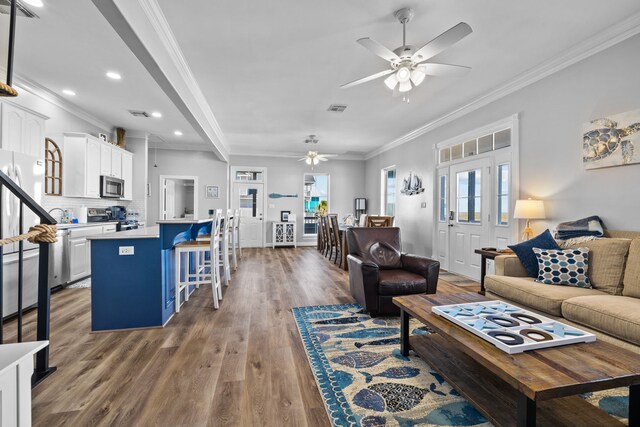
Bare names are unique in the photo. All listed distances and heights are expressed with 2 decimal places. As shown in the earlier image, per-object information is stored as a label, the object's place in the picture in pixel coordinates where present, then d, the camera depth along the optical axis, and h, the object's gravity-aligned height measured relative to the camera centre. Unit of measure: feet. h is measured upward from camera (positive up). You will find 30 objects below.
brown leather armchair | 9.93 -2.05
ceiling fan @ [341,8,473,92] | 7.75 +4.41
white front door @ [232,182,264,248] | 28.27 -0.11
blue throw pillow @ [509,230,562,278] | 9.79 -1.10
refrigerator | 9.89 -0.55
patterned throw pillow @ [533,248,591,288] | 8.75 -1.53
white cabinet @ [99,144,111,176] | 17.50 +3.09
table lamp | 11.22 +0.25
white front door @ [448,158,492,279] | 14.82 +0.06
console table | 27.99 -1.87
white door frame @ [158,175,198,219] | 24.73 +1.81
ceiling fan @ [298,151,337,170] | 22.72 +4.31
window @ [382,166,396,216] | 25.67 +2.08
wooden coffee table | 3.92 -2.20
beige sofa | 6.43 -2.07
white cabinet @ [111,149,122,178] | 18.70 +3.09
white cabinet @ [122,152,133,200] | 20.06 +2.59
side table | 11.79 -1.60
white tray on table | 4.84 -2.04
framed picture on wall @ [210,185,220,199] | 26.24 +1.81
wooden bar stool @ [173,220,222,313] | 10.59 -2.06
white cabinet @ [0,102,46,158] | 10.87 +3.09
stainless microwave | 17.35 +1.49
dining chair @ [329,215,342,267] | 19.60 -1.53
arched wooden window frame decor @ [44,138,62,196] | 14.67 +2.11
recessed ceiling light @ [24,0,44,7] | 7.97 +5.60
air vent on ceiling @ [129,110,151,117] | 17.08 +5.70
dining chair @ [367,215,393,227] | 21.01 -0.48
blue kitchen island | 8.87 -2.09
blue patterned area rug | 5.31 -3.57
